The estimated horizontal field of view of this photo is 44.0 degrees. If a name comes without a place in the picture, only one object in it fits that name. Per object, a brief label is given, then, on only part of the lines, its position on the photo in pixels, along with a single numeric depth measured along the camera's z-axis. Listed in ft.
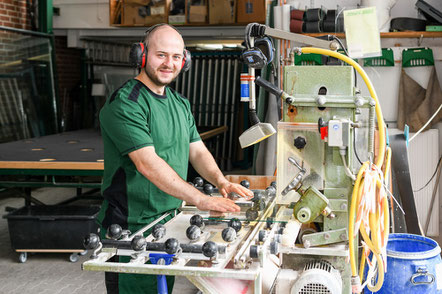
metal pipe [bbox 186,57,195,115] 31.12
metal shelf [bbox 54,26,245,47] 26.58
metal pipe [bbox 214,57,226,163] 30.55
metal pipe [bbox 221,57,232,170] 30.18
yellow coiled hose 6.51
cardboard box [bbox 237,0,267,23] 24.99
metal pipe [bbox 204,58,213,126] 30.78
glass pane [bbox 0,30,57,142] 23.78
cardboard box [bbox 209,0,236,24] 25.20
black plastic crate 15.01
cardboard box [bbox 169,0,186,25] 25.82
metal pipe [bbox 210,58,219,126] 30.55
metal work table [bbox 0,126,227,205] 14.52
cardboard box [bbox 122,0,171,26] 25.72
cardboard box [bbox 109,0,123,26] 26.11
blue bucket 9.04
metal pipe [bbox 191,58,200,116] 31.07
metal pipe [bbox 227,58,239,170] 30.32
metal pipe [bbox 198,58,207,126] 30.89
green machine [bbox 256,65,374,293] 6.59
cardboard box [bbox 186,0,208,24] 25.59
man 7.21
